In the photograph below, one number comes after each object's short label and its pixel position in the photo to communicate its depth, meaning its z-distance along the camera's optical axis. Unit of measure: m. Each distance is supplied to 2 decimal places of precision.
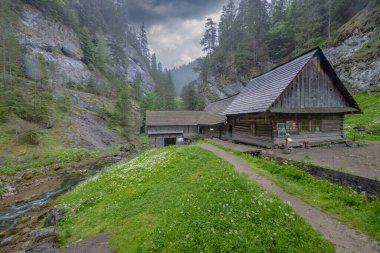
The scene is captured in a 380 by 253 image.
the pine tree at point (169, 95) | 75.00
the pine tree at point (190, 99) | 67.69
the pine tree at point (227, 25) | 64.44
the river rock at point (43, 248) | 7.28
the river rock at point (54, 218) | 10.27
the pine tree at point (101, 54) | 73.88
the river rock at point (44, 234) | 8.45
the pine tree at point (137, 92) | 77.56
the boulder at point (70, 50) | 65.25
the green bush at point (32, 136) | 28.02
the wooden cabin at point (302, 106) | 17.25
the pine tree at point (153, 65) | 116.80
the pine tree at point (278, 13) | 57.38
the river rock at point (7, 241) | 9.88
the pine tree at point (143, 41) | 117.70
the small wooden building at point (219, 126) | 28.36
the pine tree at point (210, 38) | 72.88
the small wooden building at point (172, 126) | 37.75
